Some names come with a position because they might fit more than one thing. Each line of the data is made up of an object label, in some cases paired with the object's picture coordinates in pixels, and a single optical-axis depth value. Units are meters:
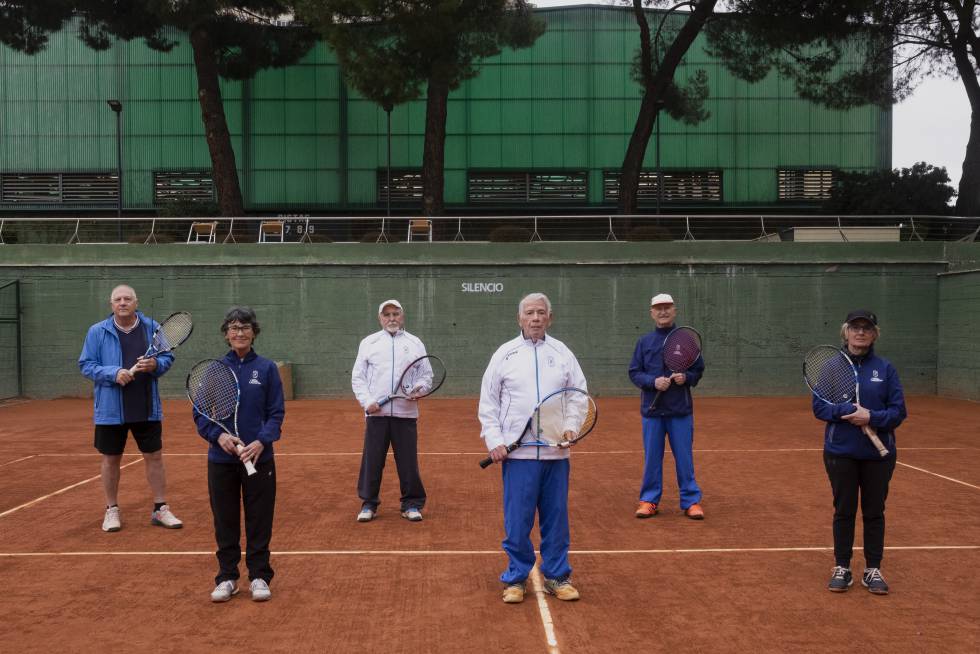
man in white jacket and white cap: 7.89
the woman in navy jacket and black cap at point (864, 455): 5.54
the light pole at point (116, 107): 27.53
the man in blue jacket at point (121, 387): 7.13
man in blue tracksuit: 7.82
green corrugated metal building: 34.47
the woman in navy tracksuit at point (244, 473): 5.43
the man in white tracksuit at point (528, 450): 5.39
